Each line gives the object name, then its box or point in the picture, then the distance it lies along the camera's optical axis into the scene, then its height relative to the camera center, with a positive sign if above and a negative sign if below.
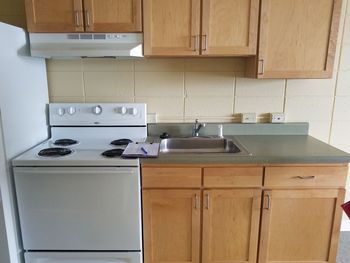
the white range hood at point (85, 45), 1.64 +0.25
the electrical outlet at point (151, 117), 2.09 -0.26
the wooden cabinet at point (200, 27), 1.65 +0.36
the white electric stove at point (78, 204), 1.52 -0.72
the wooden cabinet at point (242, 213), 1.57 -0.79
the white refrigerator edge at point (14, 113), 1.46 -0.18
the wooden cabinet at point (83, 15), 1.64 +0.43
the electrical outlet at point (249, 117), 2.07 -0.26
